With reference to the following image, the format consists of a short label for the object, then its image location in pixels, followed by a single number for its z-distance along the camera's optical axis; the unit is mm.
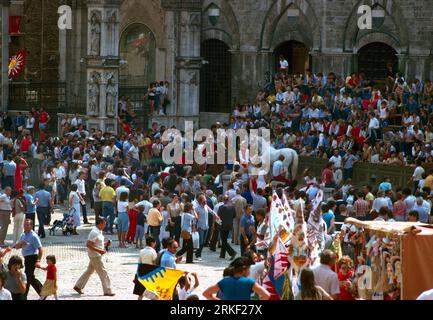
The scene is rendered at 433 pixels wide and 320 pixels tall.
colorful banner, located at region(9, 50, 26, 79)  54031
